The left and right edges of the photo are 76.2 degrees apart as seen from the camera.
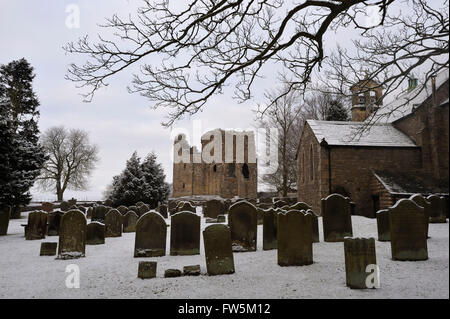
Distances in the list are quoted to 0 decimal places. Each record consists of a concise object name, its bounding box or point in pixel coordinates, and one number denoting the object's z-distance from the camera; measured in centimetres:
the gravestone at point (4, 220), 1255
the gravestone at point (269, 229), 820
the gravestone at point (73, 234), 772
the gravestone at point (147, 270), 557
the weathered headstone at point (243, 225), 812
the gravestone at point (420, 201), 885
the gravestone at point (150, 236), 780
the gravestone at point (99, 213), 1455
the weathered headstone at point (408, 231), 595
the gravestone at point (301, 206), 1048
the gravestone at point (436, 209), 1066
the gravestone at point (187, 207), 1405
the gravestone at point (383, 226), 831
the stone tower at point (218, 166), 3631
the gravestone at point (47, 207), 2309
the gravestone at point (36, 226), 1128
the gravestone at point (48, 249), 816
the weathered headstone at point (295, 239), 609
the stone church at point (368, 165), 1584
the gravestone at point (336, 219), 890
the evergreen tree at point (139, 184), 2197
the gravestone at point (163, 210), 1894
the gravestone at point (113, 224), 1175
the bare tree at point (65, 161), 4088
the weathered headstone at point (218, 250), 574
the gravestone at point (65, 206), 2081
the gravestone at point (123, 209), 1583
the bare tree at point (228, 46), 580
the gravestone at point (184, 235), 802
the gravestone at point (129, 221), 1354
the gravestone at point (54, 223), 1205
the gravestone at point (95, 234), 998
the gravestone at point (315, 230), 878
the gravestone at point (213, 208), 1819
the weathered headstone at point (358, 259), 446
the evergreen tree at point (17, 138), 1335
